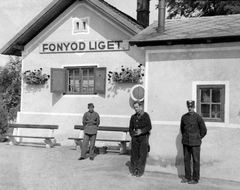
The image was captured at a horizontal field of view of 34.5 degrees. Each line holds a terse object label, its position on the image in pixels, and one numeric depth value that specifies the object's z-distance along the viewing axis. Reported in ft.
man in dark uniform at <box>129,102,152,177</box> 28.19
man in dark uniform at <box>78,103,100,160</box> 34.37
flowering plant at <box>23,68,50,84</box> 46.11
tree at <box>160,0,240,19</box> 59.52
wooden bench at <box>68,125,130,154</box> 37.88
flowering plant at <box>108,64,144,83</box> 41.29
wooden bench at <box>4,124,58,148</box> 42.24
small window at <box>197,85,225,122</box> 27.76
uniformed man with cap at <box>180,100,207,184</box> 25.95
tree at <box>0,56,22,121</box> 89.81
